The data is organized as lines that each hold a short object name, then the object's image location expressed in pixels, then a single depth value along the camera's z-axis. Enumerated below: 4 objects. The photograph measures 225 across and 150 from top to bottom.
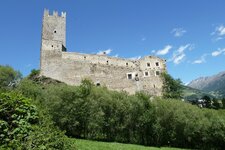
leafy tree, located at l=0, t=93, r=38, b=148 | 5.63
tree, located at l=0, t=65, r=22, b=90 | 52.35
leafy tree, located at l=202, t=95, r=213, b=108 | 55.14
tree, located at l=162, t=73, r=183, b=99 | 46.66
